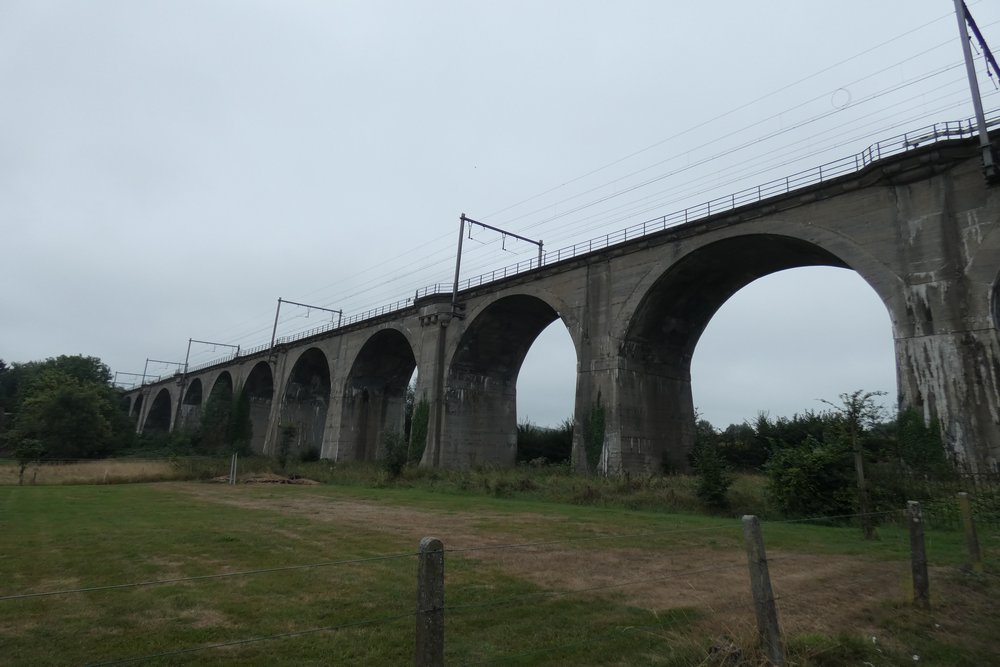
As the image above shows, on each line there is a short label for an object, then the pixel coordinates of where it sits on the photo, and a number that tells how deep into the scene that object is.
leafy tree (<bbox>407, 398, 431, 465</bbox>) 41.00
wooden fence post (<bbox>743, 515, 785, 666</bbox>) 5.01
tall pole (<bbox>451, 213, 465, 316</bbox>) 40.42
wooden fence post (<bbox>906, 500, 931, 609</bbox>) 6.97
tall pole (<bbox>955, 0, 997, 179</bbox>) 18.84
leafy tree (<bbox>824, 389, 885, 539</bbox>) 12.84
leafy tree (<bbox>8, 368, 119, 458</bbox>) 54.66
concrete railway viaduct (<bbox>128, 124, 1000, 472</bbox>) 19.23
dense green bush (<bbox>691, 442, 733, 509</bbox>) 19.66
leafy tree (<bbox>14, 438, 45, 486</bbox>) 33.62
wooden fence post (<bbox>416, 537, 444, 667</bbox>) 3.72
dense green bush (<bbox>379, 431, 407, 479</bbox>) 34.50
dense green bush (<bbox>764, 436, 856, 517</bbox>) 16.19
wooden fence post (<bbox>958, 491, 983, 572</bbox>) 8.63
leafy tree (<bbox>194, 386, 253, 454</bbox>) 66.62
